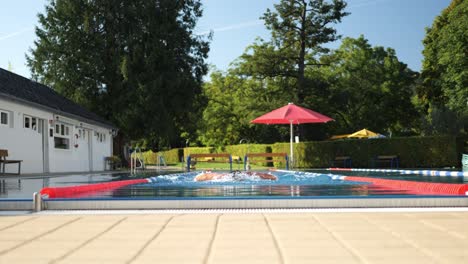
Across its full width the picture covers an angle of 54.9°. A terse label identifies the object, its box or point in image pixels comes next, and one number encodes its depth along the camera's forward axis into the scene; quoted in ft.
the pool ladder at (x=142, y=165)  80.94
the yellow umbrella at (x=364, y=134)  99.50
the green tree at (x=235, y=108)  98.94
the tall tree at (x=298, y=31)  95.55
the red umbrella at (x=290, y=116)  65.87
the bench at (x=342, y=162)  75.84
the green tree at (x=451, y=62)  97.45
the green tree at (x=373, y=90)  119.44
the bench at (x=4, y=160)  46.83
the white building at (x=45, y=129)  51.03
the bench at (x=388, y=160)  72.35
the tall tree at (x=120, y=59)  80.43
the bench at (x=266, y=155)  64.06
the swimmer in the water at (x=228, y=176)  40.93
